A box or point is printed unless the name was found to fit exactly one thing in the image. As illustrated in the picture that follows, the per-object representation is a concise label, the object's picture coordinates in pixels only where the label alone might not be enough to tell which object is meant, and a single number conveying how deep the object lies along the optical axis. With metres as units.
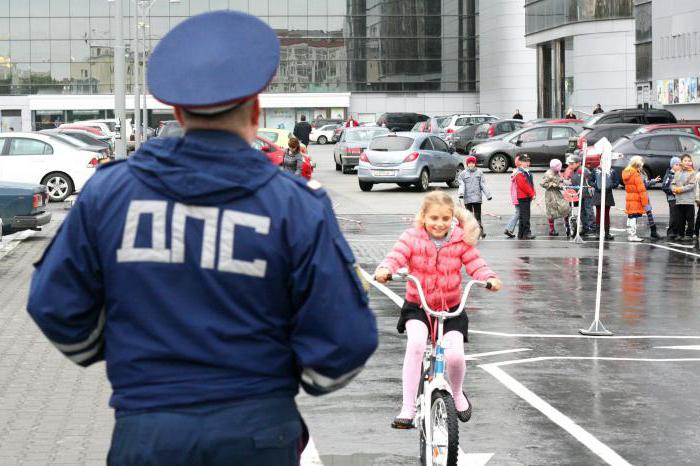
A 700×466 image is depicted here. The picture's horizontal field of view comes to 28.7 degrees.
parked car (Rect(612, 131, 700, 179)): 32.97
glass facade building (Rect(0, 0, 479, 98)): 91.25
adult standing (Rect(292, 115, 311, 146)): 45.28
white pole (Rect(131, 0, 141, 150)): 49.62
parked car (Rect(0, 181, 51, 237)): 21.08
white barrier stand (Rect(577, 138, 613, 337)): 12.68
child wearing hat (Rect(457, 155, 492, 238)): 24.11
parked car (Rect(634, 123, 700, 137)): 34.38
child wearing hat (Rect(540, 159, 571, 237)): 24.55
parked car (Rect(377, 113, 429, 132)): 75.62
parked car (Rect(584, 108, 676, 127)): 43.22
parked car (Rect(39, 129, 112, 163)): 31.33
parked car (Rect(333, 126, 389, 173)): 43.44
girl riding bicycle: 7.32
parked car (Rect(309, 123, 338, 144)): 76.50
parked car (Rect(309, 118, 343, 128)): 80.12
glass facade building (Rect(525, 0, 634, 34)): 63.25
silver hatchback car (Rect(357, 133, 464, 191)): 34.84
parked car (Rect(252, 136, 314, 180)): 34.68
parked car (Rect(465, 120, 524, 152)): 48.84
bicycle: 6.82
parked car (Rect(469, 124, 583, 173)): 42.09
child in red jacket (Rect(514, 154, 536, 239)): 23.92
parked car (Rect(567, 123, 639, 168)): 38.84
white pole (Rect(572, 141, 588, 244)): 23.54
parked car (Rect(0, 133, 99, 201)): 30.61
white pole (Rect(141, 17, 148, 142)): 60.33
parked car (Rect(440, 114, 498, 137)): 58.20
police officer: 3.10
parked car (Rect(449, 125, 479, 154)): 51.97
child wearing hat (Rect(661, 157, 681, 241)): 23.75
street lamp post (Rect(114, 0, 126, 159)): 30.23
